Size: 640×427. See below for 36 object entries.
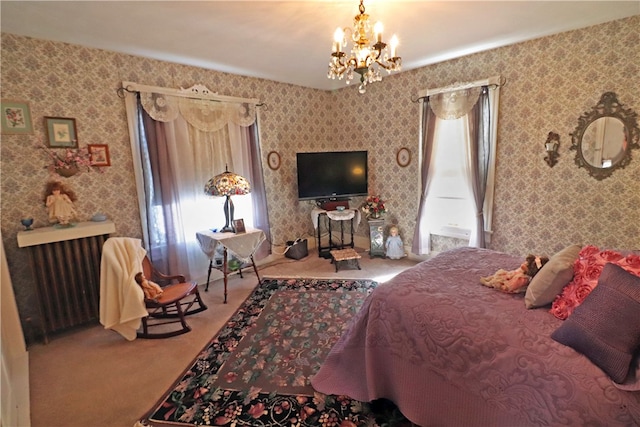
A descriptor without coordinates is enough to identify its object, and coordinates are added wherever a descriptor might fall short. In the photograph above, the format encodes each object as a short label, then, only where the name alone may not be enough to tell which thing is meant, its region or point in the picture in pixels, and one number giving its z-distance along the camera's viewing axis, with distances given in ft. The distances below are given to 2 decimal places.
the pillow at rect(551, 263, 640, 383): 3.77
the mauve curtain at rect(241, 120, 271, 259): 13.58
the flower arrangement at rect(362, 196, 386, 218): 14.52
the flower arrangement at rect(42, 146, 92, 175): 9.11
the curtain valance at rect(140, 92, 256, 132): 10.77
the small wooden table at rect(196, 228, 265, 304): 10.95
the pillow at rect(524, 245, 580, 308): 5.21
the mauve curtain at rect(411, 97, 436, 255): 12.88
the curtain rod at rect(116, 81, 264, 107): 10.19
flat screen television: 14.62
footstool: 13.33
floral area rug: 5.80
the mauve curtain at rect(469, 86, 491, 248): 11.40
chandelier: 6.32
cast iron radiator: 8.45
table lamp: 11.16
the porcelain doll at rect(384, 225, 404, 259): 14.37
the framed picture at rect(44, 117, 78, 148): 8.99
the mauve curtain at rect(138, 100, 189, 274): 10.80
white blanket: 8.36
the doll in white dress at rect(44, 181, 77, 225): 8.95
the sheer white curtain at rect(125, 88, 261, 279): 10.76
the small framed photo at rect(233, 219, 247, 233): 11.54
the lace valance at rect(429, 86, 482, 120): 11.55
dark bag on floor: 15.08
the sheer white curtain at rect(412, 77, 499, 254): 11.43
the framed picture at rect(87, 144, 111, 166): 9.77
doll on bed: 5.73
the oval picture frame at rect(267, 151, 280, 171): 14.52
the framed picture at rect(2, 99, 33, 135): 8.37
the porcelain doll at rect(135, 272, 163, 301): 8.80
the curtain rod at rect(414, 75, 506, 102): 10.98
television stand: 14.48
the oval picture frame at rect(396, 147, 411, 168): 13.98
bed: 3.71
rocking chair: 8.72
